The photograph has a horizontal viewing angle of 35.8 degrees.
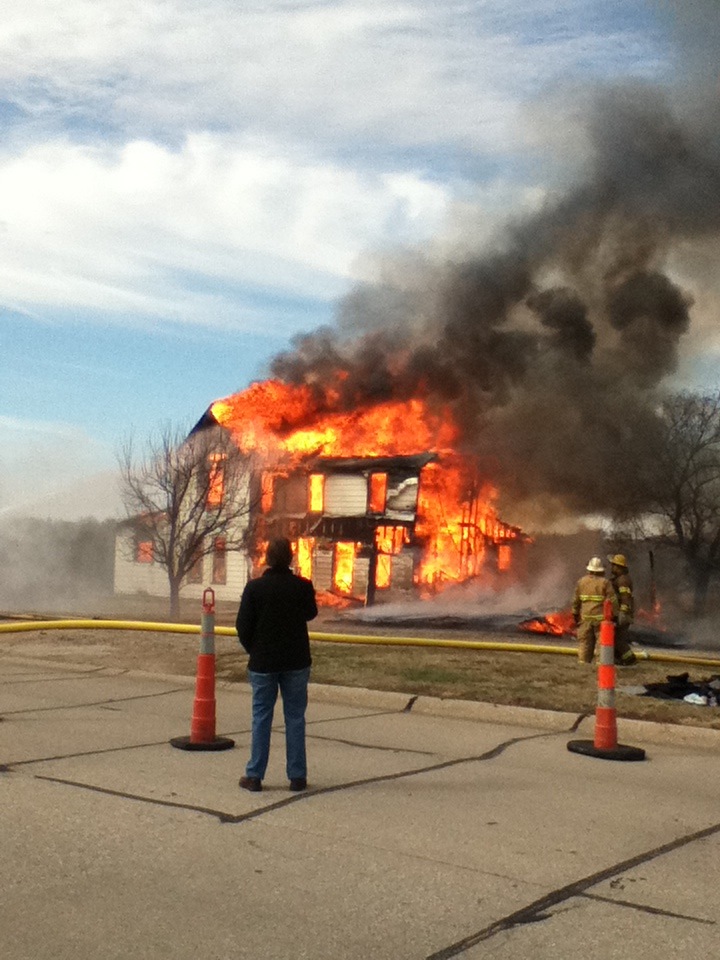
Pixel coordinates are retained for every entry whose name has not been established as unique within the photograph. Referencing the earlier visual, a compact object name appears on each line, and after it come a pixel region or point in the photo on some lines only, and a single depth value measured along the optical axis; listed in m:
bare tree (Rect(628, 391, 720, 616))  41.75
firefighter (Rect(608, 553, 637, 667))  13.54
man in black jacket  6.50
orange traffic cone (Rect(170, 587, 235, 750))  7.48
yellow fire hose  14.93
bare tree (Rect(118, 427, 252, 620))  36.53
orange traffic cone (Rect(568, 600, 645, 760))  7.74
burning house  38.69
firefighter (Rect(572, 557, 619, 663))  13.24
